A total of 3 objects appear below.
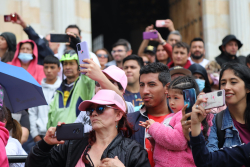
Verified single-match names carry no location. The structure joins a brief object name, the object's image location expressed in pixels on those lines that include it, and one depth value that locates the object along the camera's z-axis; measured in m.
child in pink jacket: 6.52
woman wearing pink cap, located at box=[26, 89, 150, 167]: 6.62
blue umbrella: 7.15
